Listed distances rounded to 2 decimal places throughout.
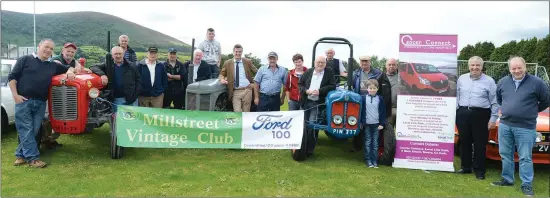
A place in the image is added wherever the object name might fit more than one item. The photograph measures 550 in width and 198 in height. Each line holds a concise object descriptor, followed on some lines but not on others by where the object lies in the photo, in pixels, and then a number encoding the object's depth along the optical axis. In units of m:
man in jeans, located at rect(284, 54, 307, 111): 6.60
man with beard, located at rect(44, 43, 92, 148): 6.00
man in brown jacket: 6.86
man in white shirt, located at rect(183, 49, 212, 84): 7.47
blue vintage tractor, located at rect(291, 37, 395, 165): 5.71
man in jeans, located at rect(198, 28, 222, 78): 8.15
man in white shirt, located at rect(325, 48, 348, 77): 7.11
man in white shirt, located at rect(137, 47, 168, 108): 6.56
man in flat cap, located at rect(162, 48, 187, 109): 7.25
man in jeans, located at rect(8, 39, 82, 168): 5.23
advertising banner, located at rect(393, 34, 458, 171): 5.95
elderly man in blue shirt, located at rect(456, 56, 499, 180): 5.47
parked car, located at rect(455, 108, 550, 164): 5.49
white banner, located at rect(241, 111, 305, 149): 5.87
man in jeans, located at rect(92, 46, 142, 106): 6.07
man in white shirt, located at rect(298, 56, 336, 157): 6.05
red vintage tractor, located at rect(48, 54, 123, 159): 5.53
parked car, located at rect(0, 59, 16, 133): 7.00
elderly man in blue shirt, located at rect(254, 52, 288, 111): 6.75
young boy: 5.86
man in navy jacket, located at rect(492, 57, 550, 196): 4.91
